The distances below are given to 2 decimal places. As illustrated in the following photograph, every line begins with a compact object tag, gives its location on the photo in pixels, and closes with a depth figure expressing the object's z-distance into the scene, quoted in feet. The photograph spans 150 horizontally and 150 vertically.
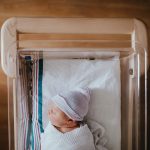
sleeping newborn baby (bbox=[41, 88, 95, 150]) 3.51
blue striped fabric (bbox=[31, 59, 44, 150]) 3.77
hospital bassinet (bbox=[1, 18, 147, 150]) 3.59
